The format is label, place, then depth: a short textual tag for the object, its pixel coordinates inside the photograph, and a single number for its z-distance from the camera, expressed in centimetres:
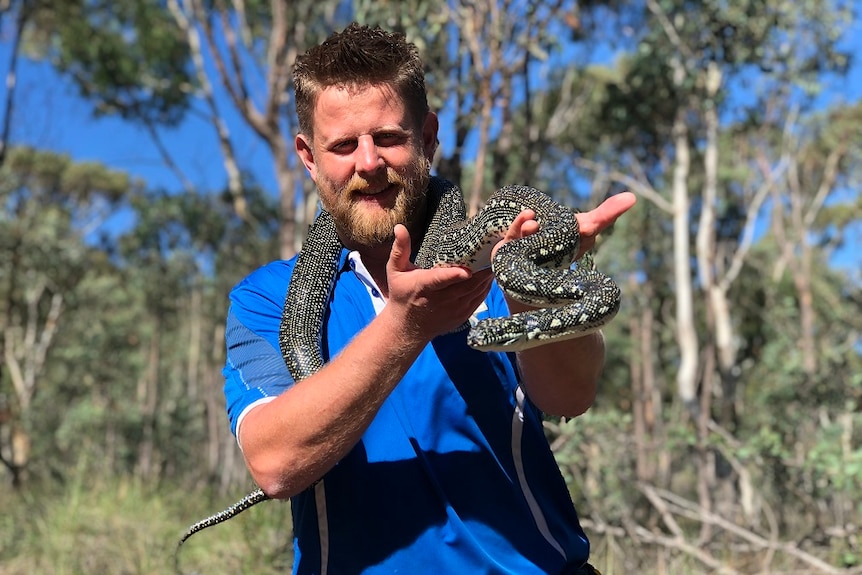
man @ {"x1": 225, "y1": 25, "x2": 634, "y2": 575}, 209
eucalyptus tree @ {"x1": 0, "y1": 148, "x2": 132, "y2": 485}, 1814
